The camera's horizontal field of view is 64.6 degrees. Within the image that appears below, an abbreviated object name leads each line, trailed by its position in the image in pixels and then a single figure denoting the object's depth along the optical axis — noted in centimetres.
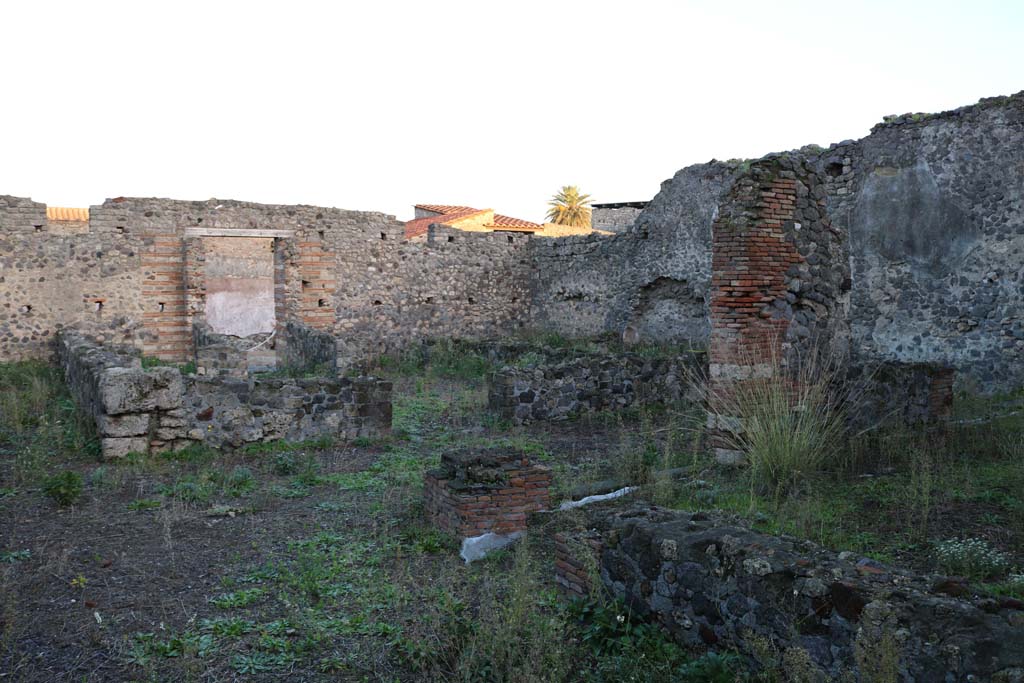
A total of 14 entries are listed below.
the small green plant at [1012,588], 399
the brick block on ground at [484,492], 608
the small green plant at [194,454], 866
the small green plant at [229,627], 445
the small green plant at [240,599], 488
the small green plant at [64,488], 690
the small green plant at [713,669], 338
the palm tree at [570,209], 5488
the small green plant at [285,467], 835
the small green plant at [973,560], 436
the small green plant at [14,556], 548
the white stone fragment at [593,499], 664
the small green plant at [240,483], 752
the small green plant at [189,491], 721
